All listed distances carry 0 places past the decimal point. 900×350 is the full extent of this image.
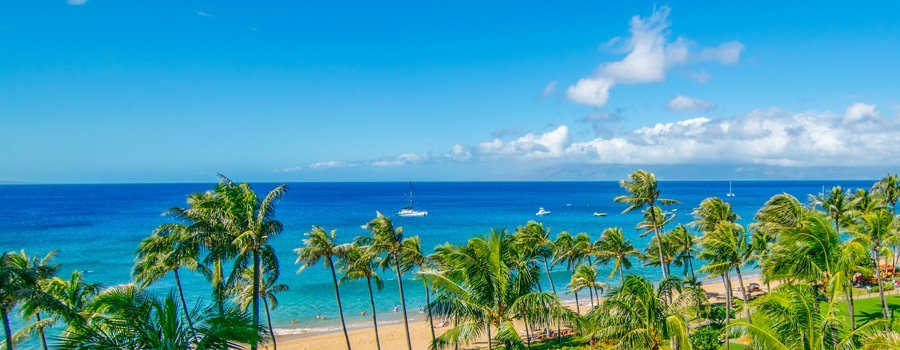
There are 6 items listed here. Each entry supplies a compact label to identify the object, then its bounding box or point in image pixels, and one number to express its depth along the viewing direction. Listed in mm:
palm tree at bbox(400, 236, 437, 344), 30511
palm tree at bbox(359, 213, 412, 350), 29688
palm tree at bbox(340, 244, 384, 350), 30531
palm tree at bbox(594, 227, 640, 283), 39375
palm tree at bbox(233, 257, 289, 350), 29298
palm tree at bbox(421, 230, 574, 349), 16609
